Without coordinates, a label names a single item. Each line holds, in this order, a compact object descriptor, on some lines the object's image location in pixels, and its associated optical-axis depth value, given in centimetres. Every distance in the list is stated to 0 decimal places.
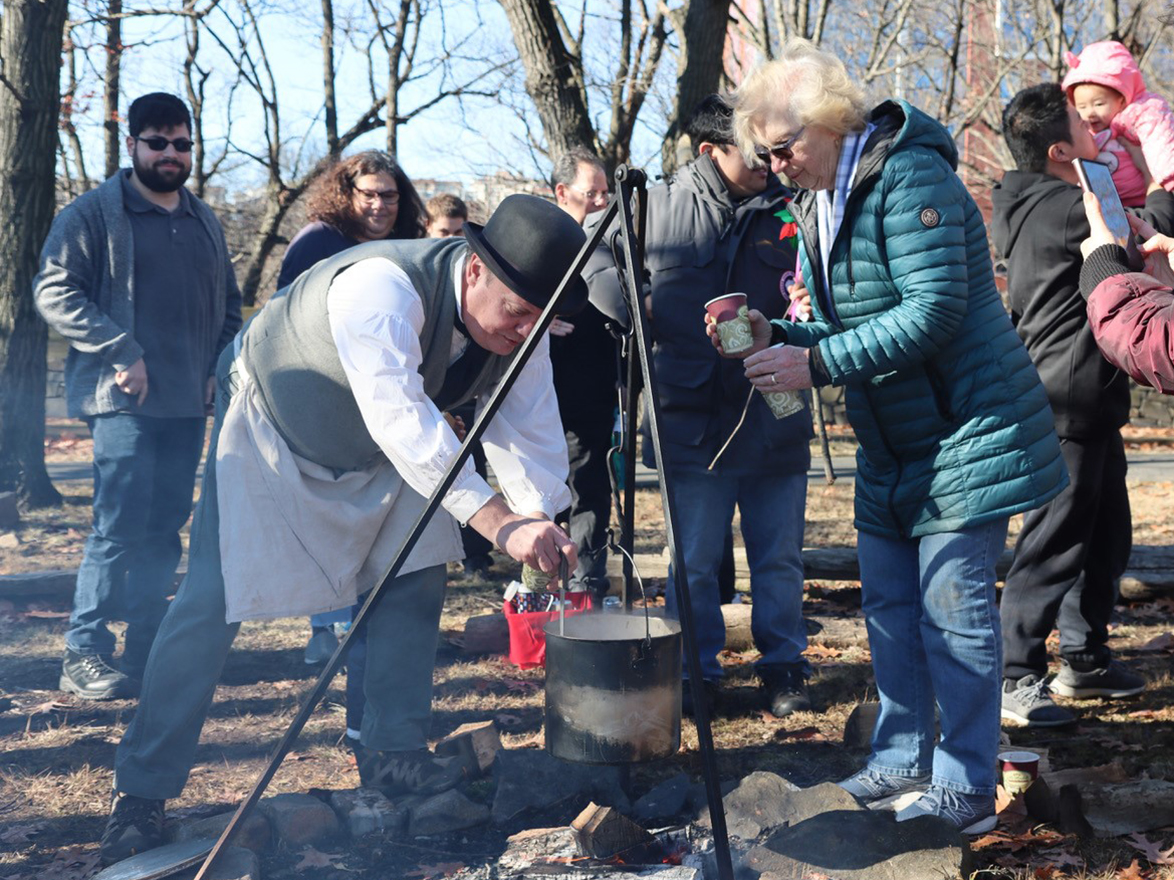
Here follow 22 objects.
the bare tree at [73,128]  1761
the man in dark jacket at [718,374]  416
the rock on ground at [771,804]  301
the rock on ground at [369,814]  316
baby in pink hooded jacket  429
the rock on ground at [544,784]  327
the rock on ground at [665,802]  322
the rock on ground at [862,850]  274
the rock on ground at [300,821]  309
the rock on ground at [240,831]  302
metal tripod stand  245
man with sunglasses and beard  445
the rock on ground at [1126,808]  310
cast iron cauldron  268
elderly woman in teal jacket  280
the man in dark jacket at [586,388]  532
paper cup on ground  334
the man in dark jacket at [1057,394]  397
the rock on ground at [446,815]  315
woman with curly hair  478
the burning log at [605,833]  291
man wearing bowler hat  276
